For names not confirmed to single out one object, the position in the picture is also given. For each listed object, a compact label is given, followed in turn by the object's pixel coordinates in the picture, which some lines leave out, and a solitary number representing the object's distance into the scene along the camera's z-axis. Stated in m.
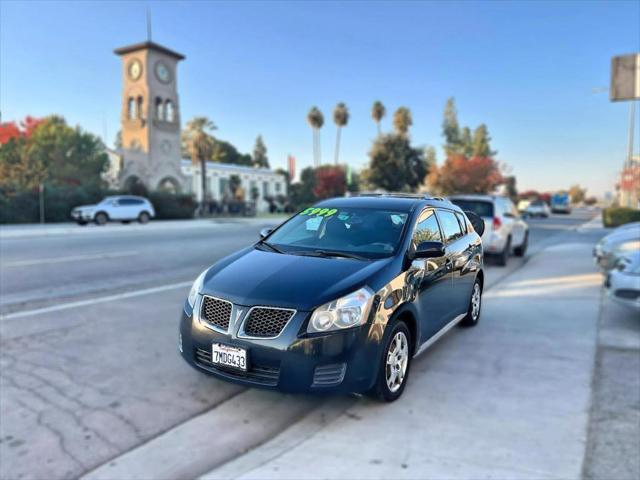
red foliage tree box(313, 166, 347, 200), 54.38
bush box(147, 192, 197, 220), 36.09
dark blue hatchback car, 3.26
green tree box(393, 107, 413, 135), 67.62
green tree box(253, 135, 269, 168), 106.38
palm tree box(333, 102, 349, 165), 77.75
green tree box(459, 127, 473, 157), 81.64
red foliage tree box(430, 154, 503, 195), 48.12
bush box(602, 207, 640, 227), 21.38
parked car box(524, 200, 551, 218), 39.22
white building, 55.75
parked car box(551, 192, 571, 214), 54.39
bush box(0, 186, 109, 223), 28.06
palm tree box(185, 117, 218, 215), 42.46
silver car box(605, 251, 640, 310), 5.45
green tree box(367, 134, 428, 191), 42.69
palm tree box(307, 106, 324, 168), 78.00
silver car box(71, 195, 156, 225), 26.33
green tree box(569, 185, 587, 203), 150.75
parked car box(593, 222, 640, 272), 6.93
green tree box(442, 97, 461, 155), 85.44
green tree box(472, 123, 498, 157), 80.70
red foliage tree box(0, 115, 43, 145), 25.09
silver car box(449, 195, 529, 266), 10.59
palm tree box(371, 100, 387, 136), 72.75
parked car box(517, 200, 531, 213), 34.28
